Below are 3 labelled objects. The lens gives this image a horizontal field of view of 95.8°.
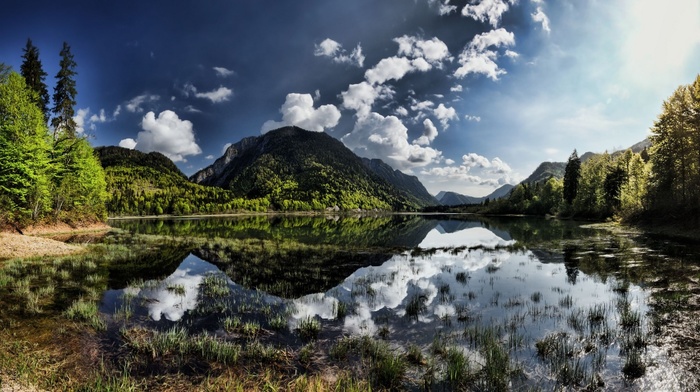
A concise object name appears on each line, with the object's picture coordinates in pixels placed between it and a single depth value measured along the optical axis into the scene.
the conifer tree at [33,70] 59.28
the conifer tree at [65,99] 63.84
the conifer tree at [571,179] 118.31
